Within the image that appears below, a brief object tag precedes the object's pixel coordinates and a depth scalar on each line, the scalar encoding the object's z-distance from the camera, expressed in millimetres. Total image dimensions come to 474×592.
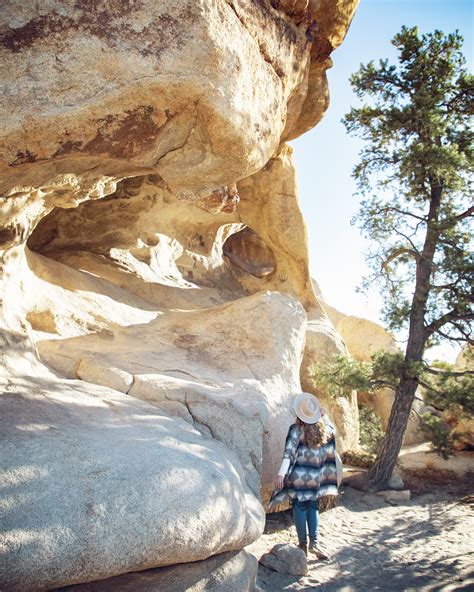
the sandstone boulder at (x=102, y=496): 2863
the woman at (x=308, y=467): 4559
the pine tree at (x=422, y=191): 8086
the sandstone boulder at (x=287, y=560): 4367
